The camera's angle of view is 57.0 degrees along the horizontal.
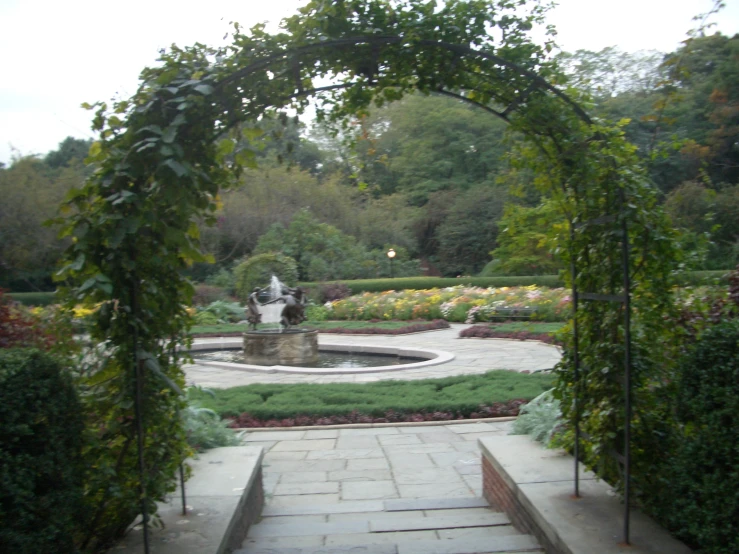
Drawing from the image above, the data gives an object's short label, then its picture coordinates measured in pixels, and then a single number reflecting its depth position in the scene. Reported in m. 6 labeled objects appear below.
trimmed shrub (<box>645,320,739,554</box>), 2.18
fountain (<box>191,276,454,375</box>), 11.74
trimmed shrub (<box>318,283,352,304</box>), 20.95
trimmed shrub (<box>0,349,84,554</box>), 2.01
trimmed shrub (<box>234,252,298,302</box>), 15.69
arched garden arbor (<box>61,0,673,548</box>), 2.79
